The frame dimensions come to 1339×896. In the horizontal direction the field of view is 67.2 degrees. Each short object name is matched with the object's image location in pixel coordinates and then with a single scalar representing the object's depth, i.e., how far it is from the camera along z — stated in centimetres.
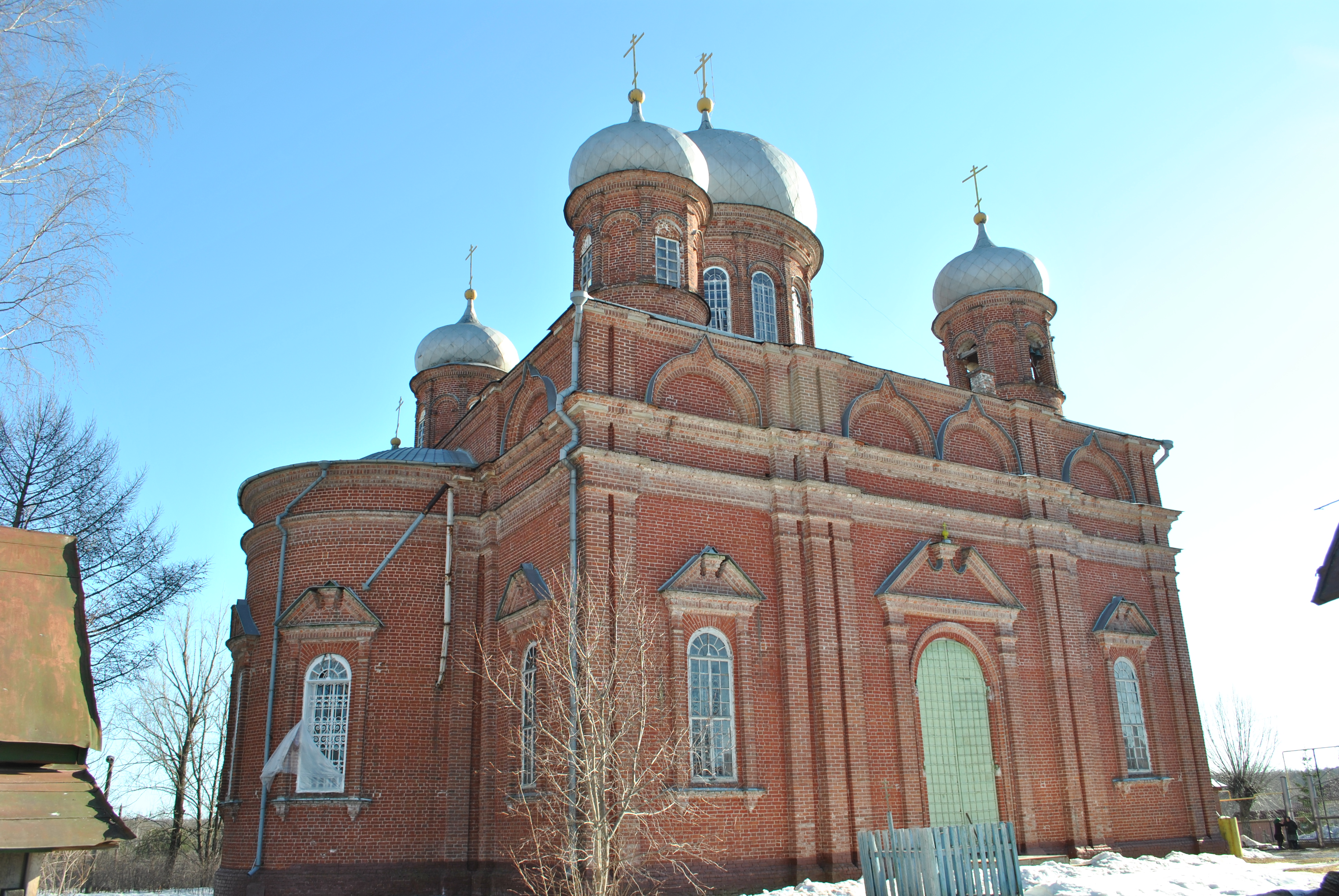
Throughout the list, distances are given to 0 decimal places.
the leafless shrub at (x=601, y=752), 974
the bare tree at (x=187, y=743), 2347
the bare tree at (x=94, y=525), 1850
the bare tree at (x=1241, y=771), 3027
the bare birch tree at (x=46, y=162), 693
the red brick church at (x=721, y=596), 1220
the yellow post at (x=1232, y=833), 1593
